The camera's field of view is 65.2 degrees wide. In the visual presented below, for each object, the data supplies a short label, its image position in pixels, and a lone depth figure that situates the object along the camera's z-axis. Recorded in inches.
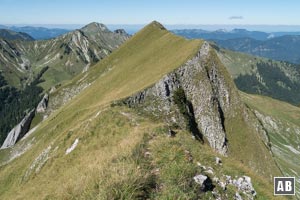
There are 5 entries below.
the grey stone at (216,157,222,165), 573.7
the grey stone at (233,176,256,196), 518.0
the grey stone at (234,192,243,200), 492.1
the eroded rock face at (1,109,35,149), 3437.2
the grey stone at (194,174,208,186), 454.4
